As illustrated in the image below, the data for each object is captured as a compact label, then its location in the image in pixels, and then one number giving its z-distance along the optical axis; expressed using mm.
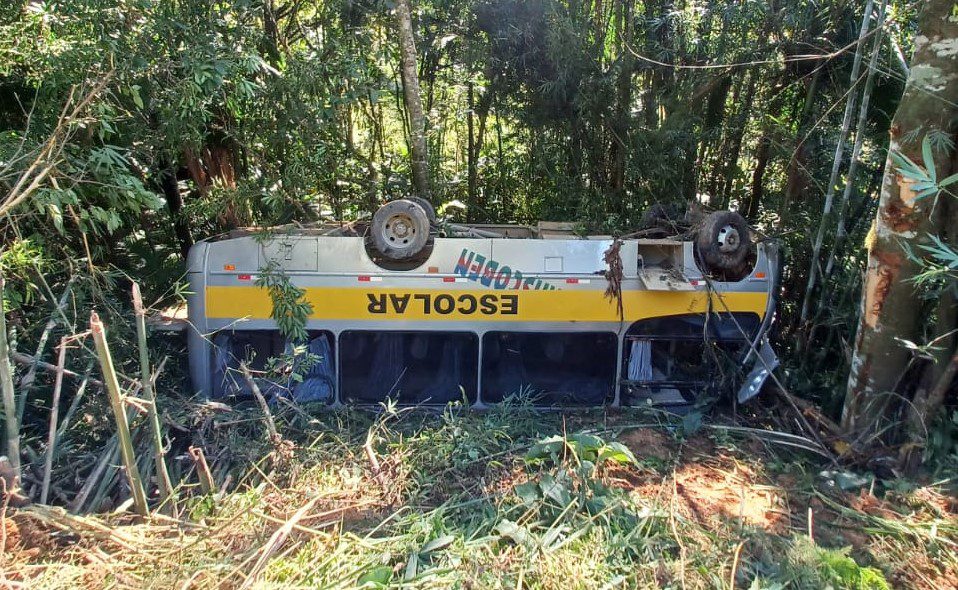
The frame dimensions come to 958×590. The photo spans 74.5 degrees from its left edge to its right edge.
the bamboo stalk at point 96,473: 3734
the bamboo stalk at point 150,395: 3105
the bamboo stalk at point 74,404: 3993
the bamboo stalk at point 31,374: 4012
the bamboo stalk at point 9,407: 3160
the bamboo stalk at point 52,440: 3535
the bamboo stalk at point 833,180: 5363
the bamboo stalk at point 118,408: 2850
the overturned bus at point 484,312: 5297
